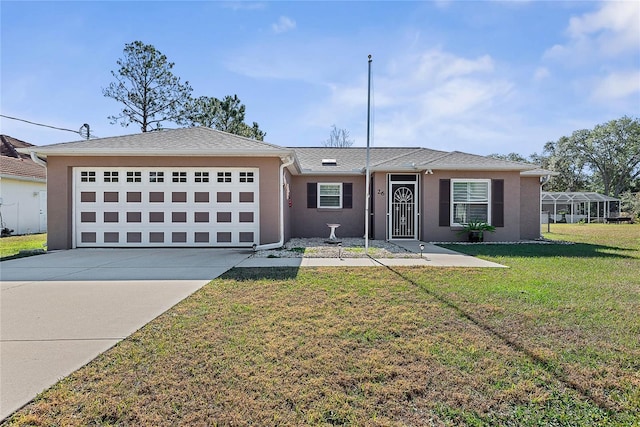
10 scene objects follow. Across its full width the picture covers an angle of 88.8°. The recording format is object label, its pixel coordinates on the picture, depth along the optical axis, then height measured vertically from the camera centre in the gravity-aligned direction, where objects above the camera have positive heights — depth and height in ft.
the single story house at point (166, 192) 32.99 +1.92
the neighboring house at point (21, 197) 49.98 +2.12
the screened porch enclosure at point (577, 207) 100.78 +1.52
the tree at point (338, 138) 114.01 +25.54
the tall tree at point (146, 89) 69.10 +26.83
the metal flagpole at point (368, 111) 29.55 +9.23
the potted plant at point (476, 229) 38.70 -2.12
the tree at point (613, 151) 135.95 +26.22
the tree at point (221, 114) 79.92 +24.43
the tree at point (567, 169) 147.88 +19.41
